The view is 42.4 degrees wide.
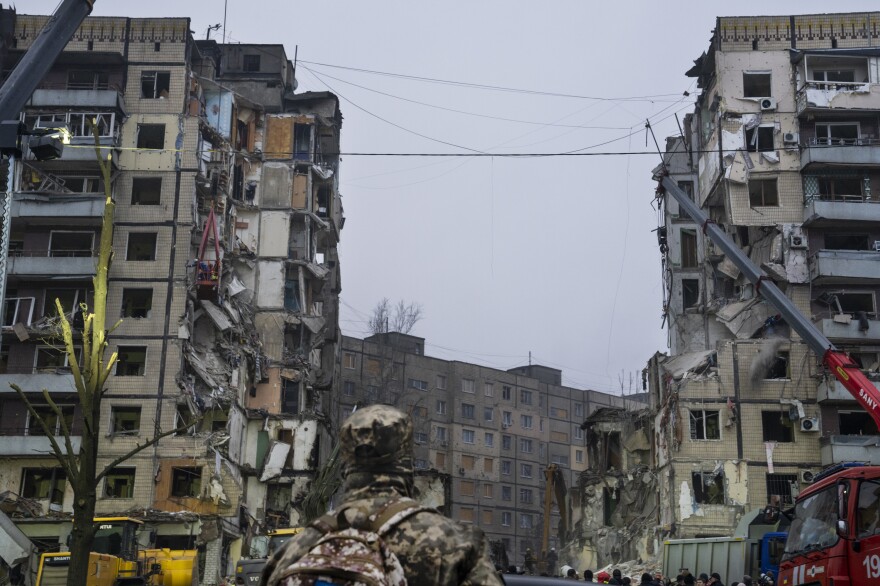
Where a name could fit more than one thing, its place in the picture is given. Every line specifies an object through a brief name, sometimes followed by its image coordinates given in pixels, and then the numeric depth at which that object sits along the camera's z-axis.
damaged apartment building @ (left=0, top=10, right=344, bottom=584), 49.50
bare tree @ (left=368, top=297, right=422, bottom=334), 97.31
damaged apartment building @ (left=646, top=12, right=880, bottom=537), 48.56
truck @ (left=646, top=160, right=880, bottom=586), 12.06
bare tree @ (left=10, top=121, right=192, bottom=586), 20.06
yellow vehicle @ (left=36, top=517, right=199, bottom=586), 24.33
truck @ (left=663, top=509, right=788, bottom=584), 32.41
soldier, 3.62
